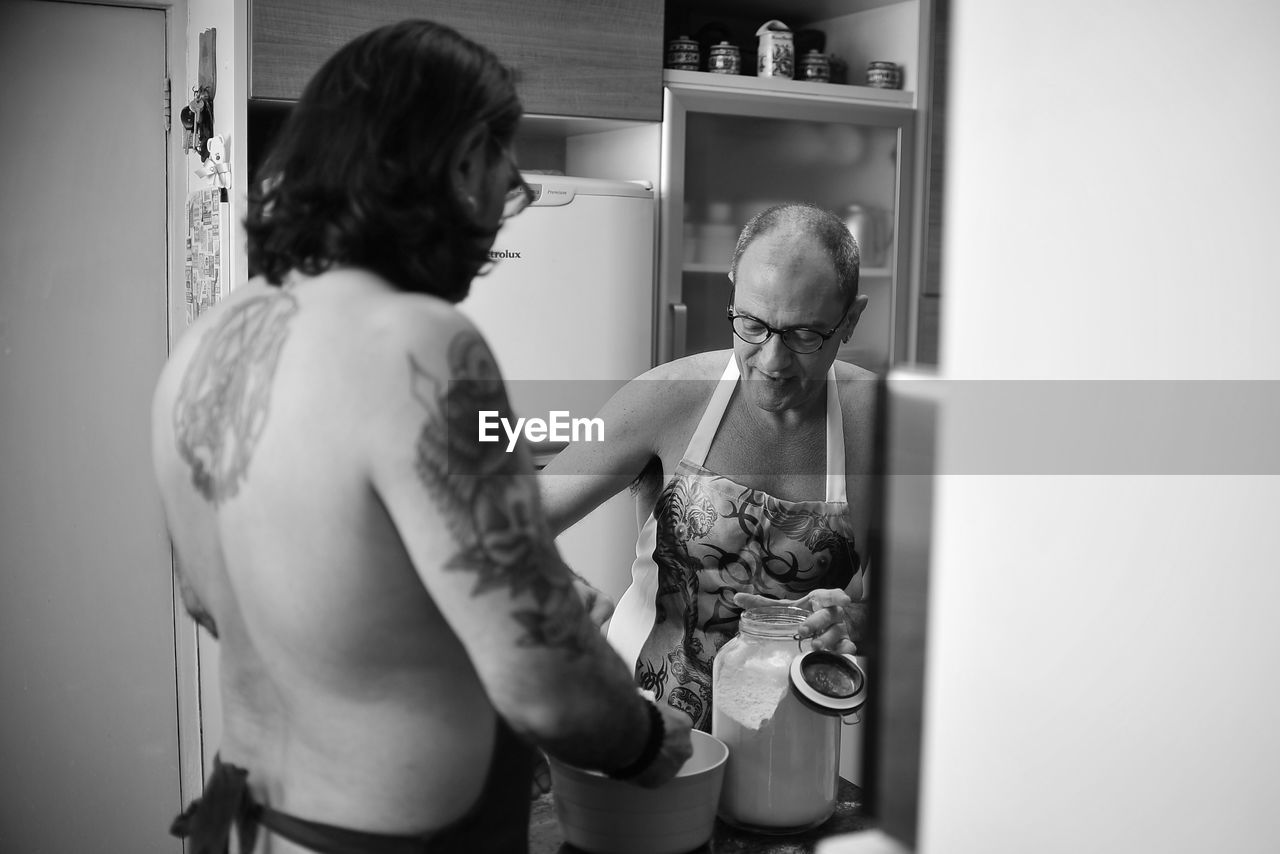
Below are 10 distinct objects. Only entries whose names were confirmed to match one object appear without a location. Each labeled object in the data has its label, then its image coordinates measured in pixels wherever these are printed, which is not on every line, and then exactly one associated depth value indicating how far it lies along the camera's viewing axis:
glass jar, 1.10
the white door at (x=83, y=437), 2.59
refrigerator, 2.48
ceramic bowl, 1.01
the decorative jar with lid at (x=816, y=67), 2.83
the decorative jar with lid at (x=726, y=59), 2.73
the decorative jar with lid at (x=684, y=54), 2.68
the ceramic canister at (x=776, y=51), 2.76
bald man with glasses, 1.62
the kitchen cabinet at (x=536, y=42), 2.23
